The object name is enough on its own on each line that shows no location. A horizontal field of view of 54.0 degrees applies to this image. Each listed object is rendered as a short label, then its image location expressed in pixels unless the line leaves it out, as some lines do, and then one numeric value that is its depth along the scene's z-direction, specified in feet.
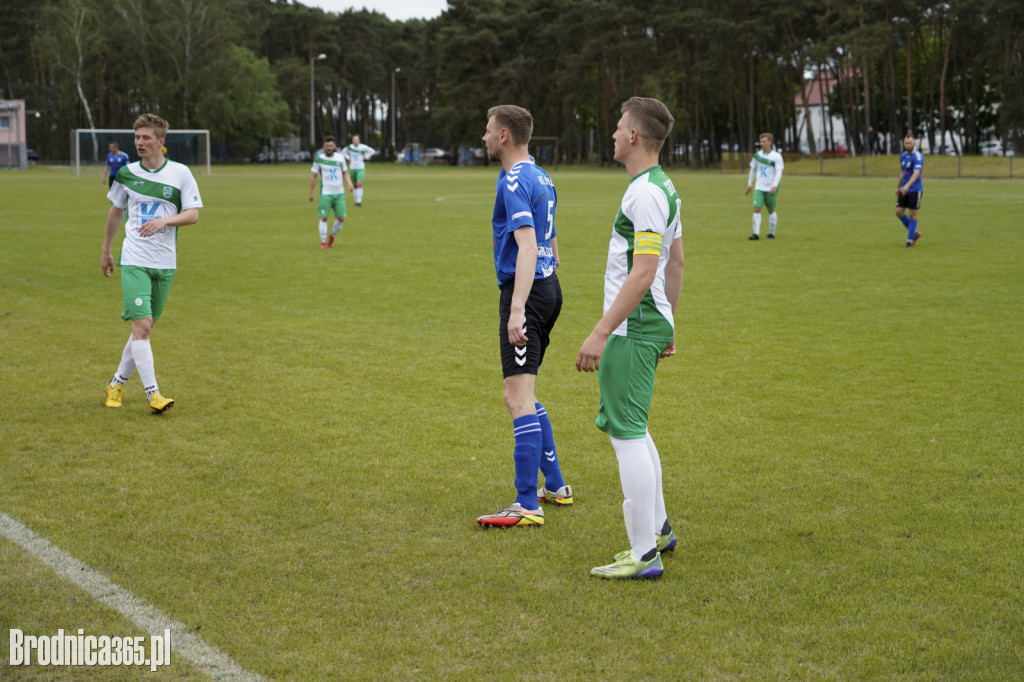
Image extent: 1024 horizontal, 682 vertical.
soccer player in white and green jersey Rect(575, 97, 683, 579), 14.14
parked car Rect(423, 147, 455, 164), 320.29
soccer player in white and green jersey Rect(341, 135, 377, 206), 96.48
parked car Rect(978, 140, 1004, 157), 260.62
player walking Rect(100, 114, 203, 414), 24.64
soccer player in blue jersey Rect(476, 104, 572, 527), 17.04
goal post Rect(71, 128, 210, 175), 182.87
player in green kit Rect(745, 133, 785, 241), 69.56
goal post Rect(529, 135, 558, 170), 278.26
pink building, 236.43
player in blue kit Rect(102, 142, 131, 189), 108.99
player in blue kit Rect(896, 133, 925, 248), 63.28
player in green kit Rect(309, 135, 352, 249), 65.62
